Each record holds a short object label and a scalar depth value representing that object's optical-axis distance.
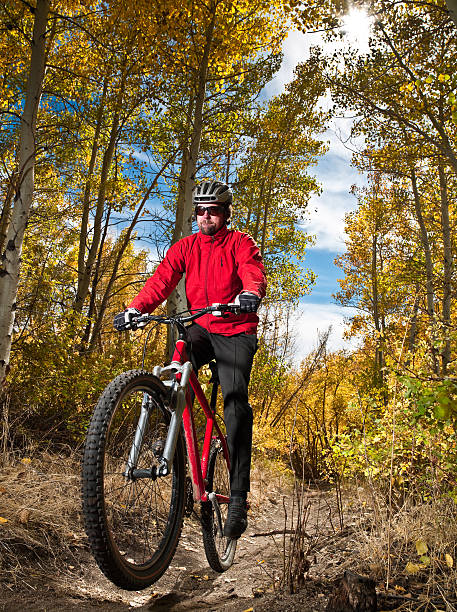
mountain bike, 2.26
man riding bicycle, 3.27
